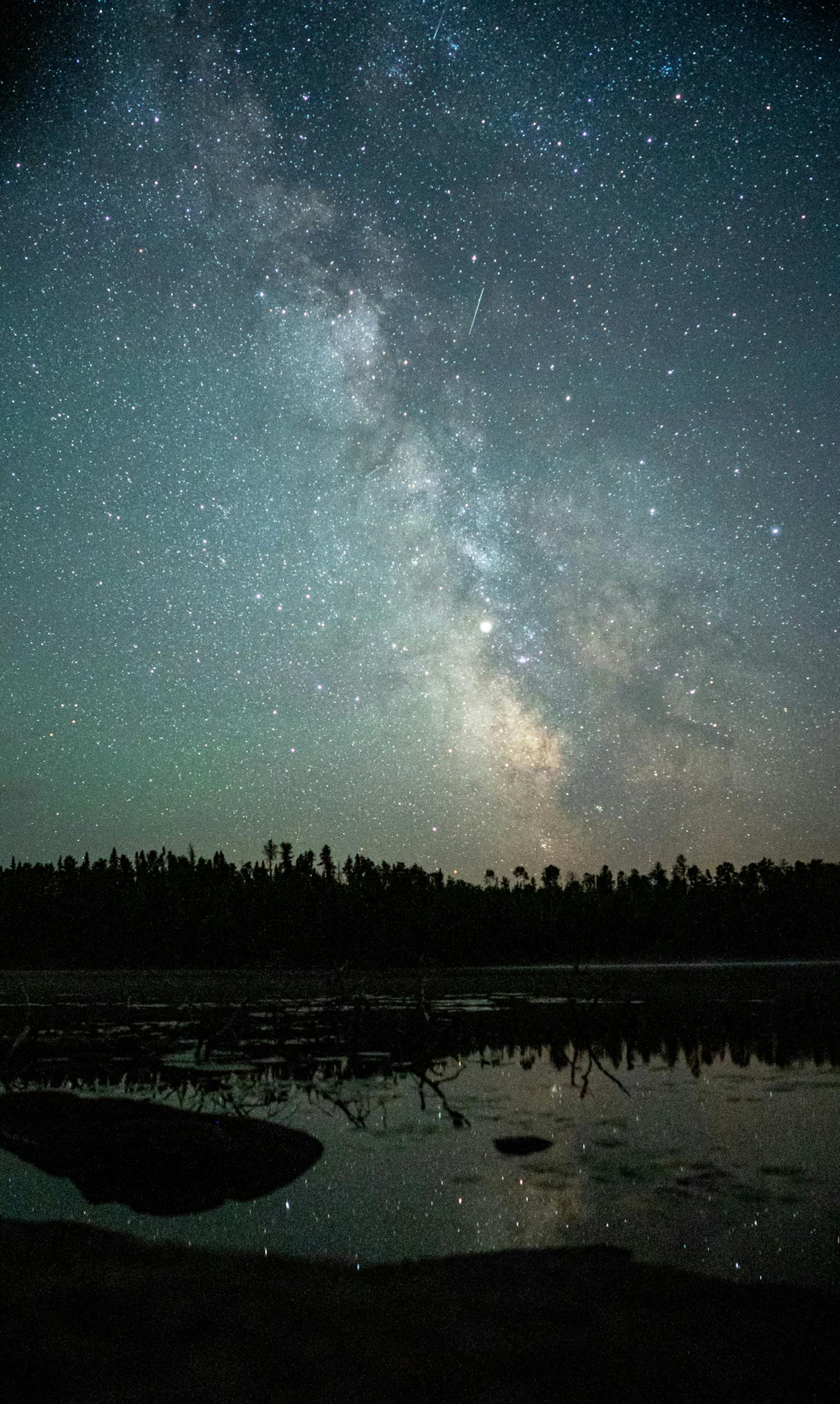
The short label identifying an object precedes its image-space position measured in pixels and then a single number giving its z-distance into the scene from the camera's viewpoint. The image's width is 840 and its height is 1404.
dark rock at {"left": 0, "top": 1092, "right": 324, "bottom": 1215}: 9.81
